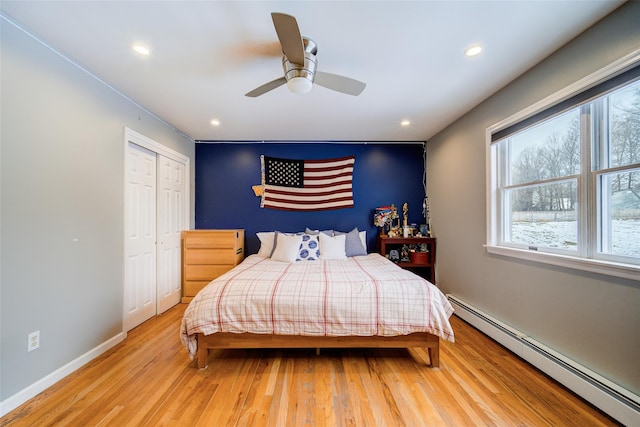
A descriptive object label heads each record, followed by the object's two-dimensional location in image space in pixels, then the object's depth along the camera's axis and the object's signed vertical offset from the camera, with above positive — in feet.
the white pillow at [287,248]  9.45 -1.44
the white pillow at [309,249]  9.64 -1.50
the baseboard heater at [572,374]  4.07 -3.41
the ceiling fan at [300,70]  4.02 +3.12
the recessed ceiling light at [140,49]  5.21 +3.78
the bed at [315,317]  5.68 -2.55
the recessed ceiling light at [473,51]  5.23 +3.74
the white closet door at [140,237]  7.52 -0.79
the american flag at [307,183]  11.83 +1.57
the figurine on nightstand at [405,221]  11.38 -0.39
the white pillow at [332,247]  9.90 -1.45
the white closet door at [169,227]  9.12 -0.54
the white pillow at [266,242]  10.57 -1.32
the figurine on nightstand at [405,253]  11.41 -1.98
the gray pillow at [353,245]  10.52 -1.45
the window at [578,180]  4.39 +0.77
